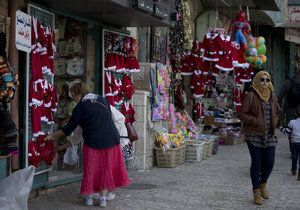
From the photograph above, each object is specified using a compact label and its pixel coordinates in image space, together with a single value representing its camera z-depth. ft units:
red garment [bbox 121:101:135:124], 40.35
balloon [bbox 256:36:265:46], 61.47
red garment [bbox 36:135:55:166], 30.51
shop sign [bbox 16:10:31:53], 26.85
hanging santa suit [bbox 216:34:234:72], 53.50
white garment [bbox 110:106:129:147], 32.09
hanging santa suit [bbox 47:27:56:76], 31.30
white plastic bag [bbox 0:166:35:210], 21.38
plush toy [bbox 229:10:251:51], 58.40
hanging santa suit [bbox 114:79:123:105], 40.11
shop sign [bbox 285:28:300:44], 86.88
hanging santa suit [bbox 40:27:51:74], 30.44
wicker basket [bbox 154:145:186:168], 43.65
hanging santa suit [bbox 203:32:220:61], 53.95
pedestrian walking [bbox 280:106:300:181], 41.00
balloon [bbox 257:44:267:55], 61.40
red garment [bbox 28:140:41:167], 29.50
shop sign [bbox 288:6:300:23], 84.59
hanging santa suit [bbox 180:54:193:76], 56.56
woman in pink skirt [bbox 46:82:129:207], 28.73
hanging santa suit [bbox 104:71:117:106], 39.28
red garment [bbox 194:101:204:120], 62.64
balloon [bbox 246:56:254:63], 60.06
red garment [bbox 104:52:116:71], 39.38
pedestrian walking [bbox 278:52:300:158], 45.67
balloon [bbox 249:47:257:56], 59.92
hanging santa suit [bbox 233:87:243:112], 63.36
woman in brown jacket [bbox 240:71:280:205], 30.96
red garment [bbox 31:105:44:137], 29.67
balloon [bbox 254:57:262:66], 60.62
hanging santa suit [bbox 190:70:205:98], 56.49
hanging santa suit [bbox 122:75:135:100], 40.87
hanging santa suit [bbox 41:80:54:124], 30.77
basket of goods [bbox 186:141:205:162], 47.77
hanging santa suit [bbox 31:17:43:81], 29.33
